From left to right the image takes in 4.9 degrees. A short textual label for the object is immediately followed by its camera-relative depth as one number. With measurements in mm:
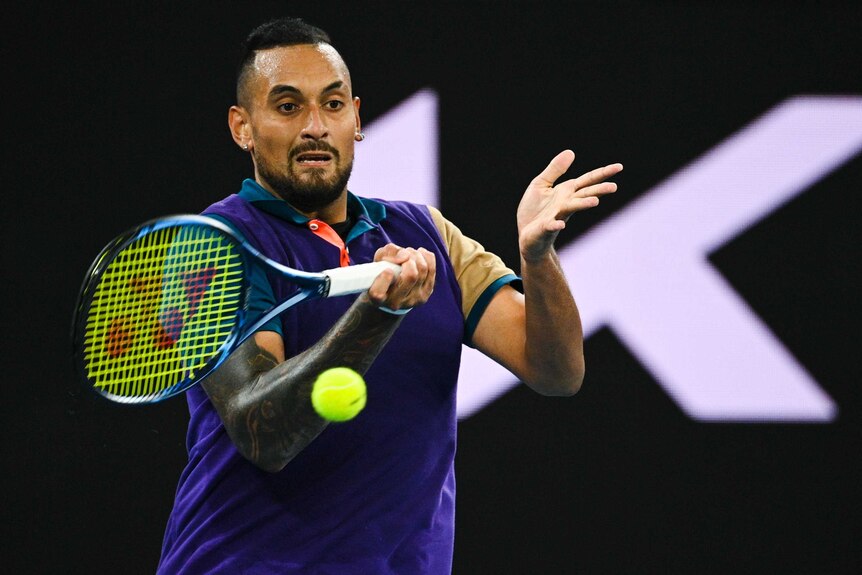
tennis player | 13806
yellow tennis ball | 13742
